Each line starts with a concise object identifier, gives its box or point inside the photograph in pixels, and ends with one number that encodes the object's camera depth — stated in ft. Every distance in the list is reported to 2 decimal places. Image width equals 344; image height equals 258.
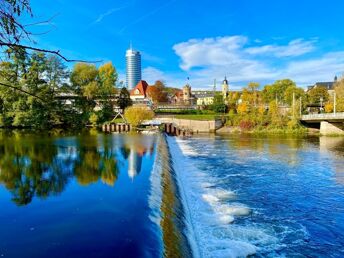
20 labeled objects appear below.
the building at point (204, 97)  446.48
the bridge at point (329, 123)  163.73
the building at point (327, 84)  337.76
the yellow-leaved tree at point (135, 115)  184.34
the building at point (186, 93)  393.23
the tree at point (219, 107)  267.39
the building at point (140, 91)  354.47
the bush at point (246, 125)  197.57
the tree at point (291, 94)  268.33
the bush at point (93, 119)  200.85
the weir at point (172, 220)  23.83
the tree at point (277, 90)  290.52
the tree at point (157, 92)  341.41
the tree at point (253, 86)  285.68
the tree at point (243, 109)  220.78
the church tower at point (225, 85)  413.84
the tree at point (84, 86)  208.13
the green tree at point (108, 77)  220.39
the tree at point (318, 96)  284.41
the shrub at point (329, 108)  233.96
